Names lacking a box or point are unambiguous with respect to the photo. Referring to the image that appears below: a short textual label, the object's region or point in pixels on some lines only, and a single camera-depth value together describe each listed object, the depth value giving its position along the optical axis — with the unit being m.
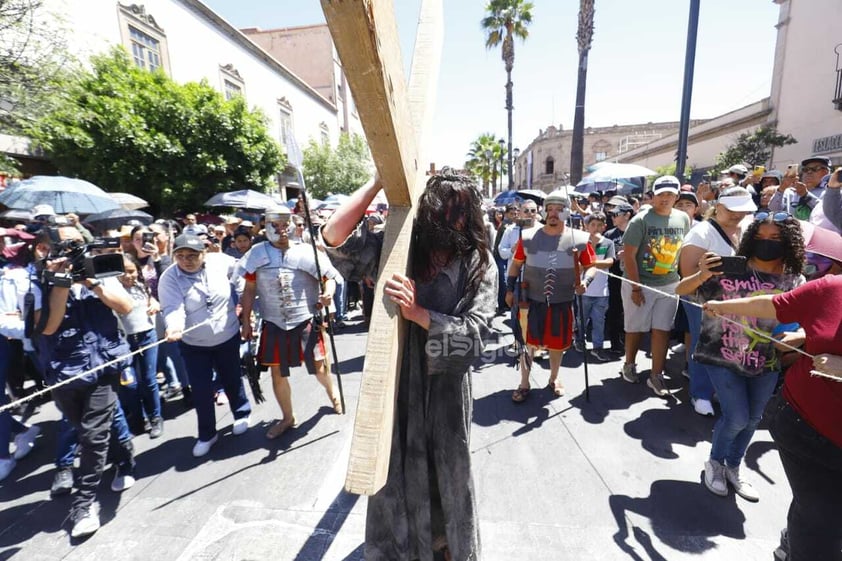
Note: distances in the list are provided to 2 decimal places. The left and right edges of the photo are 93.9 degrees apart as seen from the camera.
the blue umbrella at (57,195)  5.69
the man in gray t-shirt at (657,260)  4.02
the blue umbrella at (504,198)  12.70
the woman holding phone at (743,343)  2.37
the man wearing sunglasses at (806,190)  4.71
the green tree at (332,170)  23.47
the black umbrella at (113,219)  5.48
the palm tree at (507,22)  21.72
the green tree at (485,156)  43.28
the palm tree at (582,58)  14.09
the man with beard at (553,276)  3.91
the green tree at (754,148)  15.61
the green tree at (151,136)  10.45
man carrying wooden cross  1.57
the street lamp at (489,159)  43.81
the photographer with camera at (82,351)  2.43
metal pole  7.05
